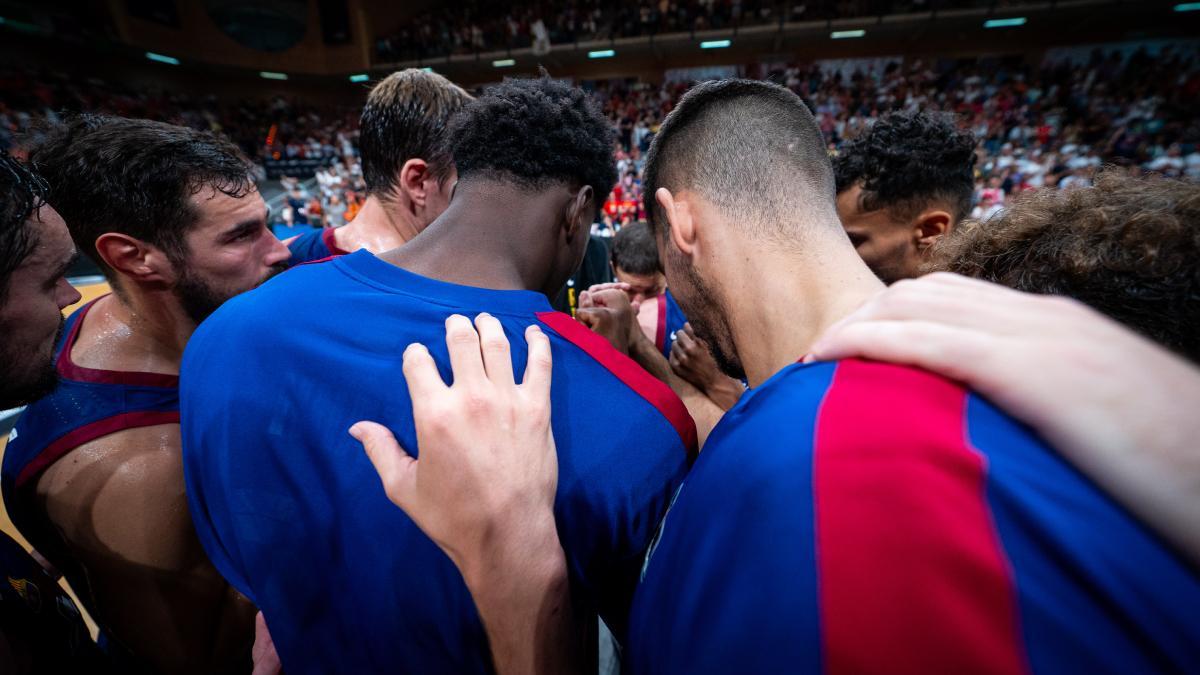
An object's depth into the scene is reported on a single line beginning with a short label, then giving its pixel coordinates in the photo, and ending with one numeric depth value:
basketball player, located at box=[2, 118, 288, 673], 1.44
